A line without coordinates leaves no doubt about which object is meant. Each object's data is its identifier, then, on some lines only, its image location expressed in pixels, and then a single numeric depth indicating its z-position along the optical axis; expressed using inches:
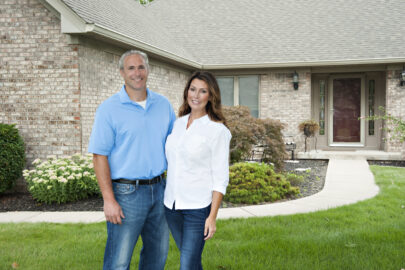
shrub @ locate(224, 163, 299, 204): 261.0
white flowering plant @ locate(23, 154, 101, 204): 252.7
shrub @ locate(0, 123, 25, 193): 265.3
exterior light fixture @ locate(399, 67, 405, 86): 463.5
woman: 97.3
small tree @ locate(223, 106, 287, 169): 316.2
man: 99.6
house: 284.7
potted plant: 472.7
